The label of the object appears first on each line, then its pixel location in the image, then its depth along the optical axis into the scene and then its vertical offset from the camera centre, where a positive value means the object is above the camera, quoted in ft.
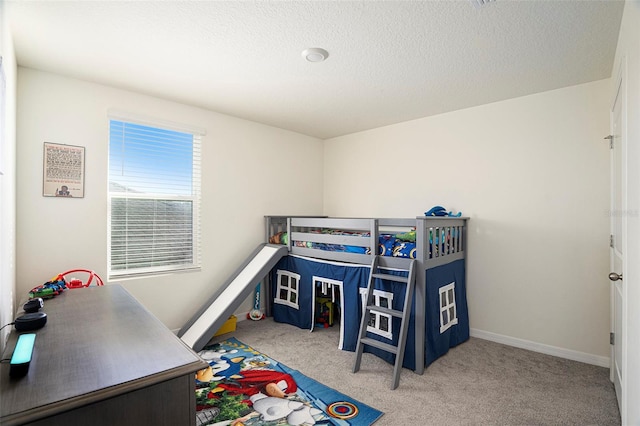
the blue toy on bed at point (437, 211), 11.08 +0.12
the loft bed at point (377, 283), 8.91 -2.19
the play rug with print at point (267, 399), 6.55 -4.14
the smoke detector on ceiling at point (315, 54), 7.36 +3.74
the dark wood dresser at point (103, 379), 3.05 -1.76
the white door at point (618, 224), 5.75 -0.21
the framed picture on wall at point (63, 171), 8.52 +1.19
